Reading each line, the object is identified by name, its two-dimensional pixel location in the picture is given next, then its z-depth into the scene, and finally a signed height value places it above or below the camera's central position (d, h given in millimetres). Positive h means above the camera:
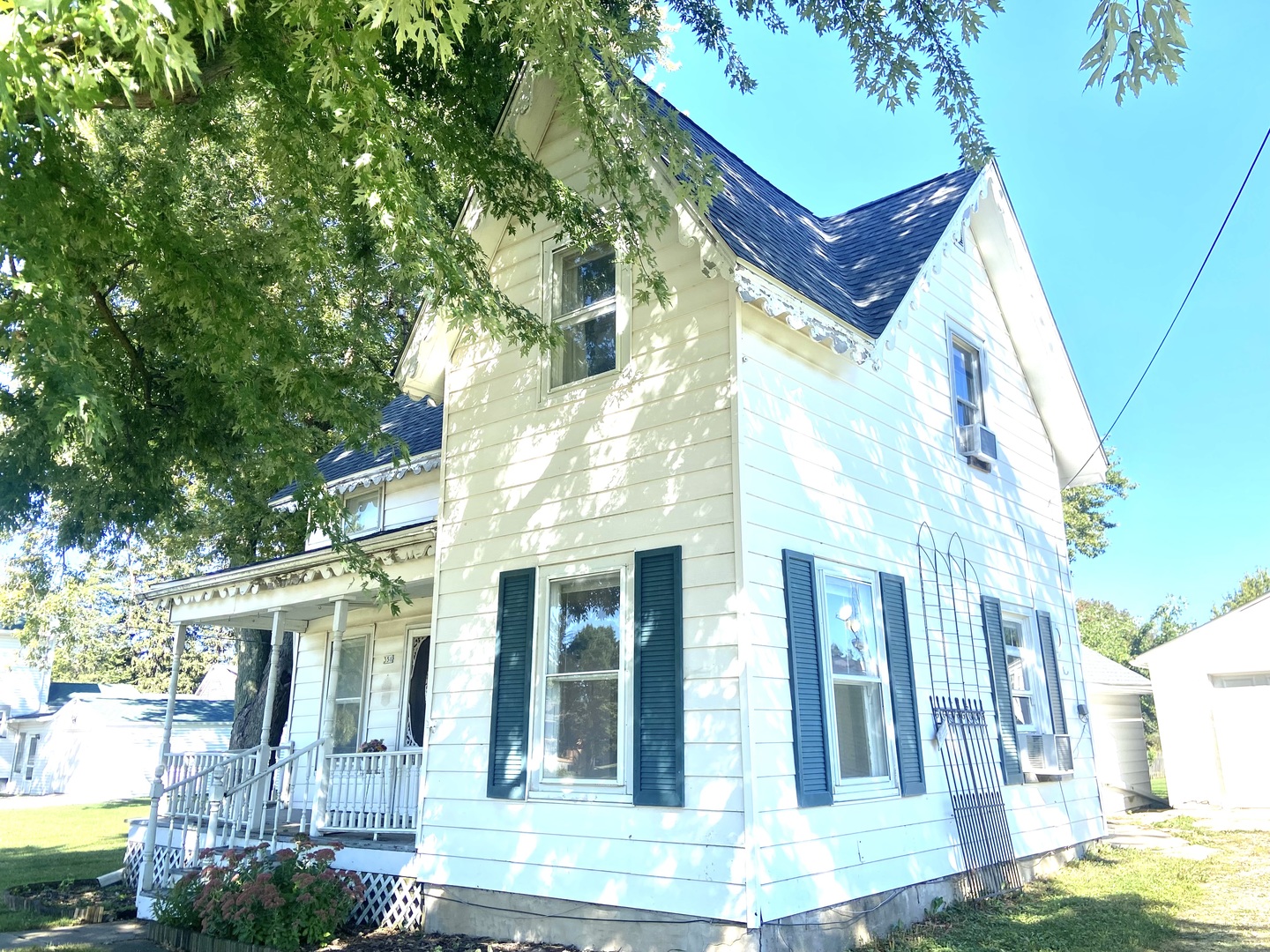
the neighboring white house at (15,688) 41875 +3197
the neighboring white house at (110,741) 37250 +543
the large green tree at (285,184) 5027 +4033
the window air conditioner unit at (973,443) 10141 +3392
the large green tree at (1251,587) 53188 +9539
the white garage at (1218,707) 17984 +873
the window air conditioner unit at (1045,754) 9797 -24
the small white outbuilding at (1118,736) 18609 +326
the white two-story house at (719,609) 6488 +1202
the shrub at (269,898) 7305 -1176
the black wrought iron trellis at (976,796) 8289 -409
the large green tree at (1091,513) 35188 +9140
